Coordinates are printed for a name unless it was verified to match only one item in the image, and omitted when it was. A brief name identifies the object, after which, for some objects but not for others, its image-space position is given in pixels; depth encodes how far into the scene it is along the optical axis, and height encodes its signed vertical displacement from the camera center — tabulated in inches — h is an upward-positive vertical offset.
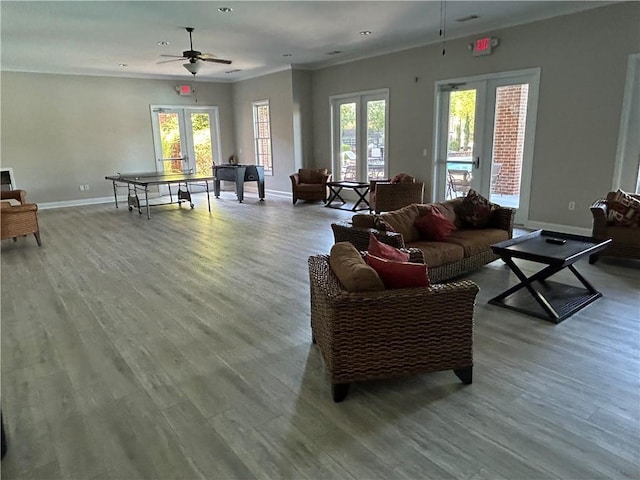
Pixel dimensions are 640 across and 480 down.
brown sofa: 142.2 -34.8
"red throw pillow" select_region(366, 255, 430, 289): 88.4 -26.9
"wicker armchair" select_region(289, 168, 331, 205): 344.2 -33.1
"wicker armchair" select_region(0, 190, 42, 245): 211.9 -35.0
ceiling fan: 229.8 +46.6
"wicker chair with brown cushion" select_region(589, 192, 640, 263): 169.5 -38.2
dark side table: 311.9 -38.6
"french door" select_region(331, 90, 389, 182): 320.2 +4.6
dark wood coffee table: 127.4 -43.7
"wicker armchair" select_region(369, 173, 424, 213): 267.0 -32.8
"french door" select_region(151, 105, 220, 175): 403.2 +7.2
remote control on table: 142.1 -33.9
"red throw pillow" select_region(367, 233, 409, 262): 99.3 -25.3
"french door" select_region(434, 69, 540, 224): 236.1 +0.9
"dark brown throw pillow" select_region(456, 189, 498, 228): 171.6 -28.3
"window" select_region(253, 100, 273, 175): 402.0 +9.0
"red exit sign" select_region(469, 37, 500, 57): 237.9 +50.8
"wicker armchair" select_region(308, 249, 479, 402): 85.4 -38.1
